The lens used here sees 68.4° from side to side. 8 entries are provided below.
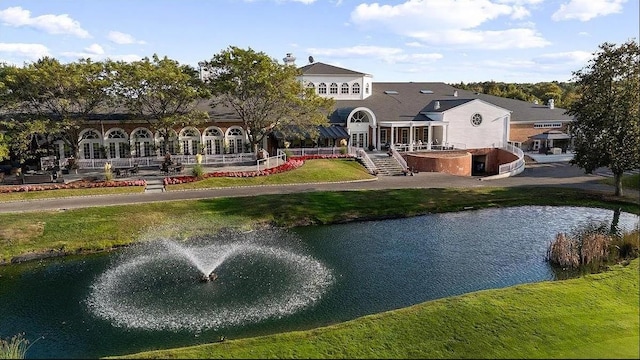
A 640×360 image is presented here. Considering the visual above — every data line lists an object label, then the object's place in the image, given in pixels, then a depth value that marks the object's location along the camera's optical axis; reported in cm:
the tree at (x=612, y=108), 2442
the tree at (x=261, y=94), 3227
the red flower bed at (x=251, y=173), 2845
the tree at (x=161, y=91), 3048
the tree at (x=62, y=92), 2856
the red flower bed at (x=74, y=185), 2567
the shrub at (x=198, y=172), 2883
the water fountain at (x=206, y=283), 1305
